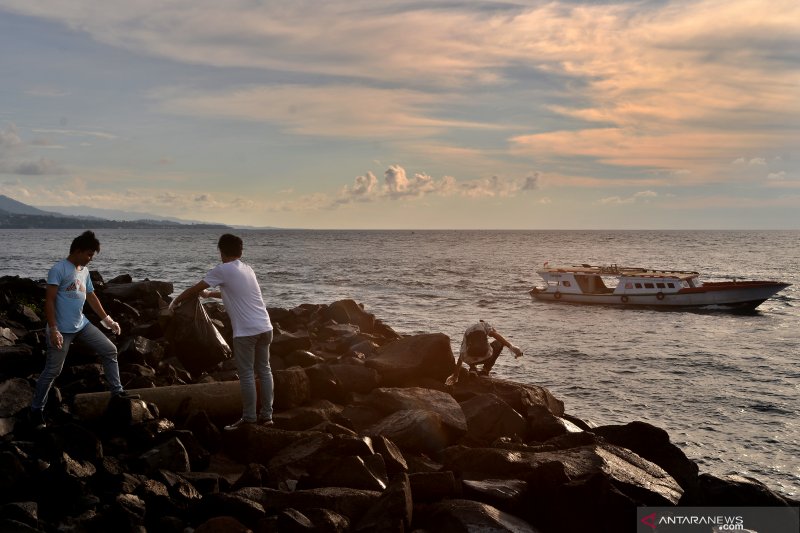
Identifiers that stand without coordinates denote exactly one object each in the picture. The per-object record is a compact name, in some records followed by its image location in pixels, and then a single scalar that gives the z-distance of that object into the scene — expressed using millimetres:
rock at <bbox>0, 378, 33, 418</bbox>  8961
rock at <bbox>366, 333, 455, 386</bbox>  12547
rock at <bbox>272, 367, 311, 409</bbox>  10508
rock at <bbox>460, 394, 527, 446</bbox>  10344
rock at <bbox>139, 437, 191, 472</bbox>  7651
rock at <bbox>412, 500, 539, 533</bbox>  6684
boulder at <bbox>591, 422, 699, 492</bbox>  9805
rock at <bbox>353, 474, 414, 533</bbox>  6520
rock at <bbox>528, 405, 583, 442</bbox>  10664
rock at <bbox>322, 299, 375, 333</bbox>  22844
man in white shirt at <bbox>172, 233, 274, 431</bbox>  8641
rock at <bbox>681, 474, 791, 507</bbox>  8359
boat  41406
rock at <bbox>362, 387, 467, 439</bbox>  9914
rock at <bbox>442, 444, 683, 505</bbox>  8133
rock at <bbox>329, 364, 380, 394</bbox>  11852
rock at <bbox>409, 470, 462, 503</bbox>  7391
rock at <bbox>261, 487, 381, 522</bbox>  6887
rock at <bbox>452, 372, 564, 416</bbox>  11891
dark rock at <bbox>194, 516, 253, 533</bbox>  6176
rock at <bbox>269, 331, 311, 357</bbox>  14164
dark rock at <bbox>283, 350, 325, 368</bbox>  13758
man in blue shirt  8430
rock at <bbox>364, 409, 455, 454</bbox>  9188
